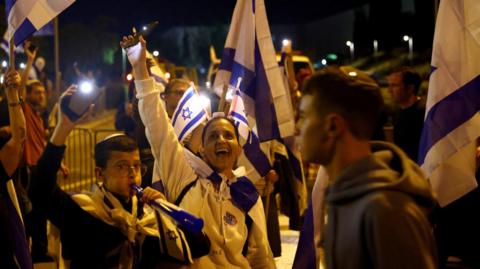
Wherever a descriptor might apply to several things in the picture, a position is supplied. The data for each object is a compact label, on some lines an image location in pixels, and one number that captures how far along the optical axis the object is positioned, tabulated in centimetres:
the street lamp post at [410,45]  4095
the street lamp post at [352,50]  5125
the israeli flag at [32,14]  557
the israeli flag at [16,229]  491
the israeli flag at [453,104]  565
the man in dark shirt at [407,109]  752
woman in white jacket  462
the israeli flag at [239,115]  636
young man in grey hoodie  250
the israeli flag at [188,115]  570
